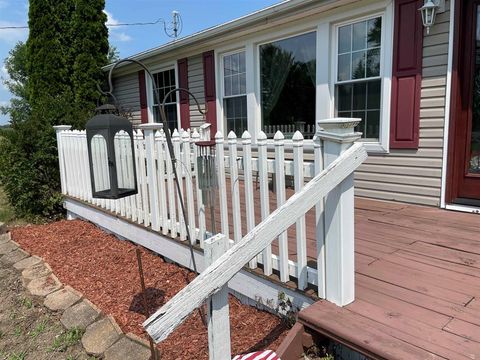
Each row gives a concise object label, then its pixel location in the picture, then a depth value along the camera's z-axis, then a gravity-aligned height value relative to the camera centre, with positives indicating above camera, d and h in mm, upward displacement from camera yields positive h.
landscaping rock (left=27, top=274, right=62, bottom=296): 3168 -1349
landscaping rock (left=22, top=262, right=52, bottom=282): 3446 -1326
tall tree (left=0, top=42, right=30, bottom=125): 24734 +3802
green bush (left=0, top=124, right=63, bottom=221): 5098 -546
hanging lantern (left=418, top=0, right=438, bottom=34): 3322 +970
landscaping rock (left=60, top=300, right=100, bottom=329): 2664 -1360
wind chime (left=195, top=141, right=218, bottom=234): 2473 -297
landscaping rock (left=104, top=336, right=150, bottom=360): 2205 -1351
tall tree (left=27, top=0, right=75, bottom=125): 8312 +1901
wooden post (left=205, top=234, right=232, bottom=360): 1433 -732
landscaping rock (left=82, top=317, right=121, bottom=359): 2389 -1376
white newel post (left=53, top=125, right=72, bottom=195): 4973 -361
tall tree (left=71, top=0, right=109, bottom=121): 8539 +1863
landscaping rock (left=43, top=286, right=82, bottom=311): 2918 -1354
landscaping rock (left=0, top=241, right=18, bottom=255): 4146 -1309
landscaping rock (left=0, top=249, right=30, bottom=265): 3859 -1319
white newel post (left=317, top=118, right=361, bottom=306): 1808 -534
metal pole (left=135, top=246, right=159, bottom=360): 1801 -1078
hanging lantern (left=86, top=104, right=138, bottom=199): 2189 -162
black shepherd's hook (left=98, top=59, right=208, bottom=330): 2477 -195
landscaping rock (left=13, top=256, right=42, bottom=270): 3674 -1312
